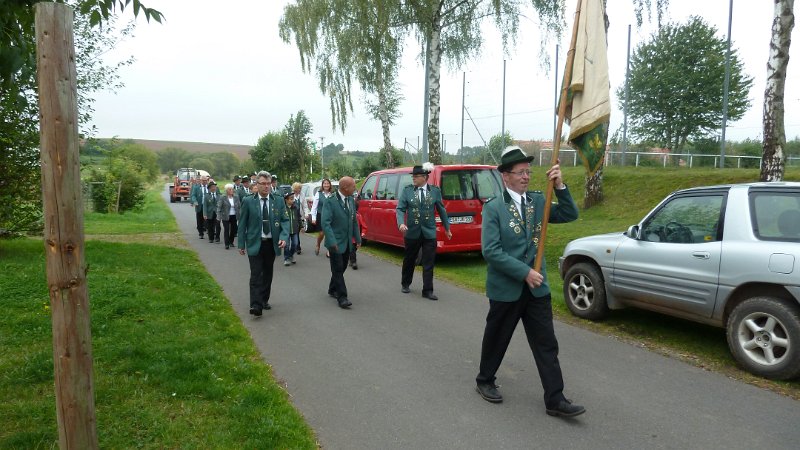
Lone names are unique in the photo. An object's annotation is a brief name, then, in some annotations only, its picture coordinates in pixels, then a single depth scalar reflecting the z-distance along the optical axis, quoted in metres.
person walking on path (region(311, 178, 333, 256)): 10.60
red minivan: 10.05
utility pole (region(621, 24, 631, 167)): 21.95
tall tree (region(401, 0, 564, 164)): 16.27
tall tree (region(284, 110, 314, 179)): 42.97
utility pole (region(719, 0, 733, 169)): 17.25
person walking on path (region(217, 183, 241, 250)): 14.28
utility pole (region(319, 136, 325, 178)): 44.22
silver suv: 4.57
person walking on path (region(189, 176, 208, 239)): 16.36
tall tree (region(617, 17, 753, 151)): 33.22
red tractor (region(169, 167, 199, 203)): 41.06
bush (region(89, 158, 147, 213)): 25.45
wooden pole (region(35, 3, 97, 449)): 2.72
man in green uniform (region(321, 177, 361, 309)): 7.51
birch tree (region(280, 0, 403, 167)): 18.64
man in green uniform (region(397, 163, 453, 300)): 8.23
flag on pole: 4.05
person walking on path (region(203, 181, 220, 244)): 15.19
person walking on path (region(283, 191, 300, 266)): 11.41
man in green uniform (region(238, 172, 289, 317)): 7.00
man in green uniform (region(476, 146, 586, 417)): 3.94
